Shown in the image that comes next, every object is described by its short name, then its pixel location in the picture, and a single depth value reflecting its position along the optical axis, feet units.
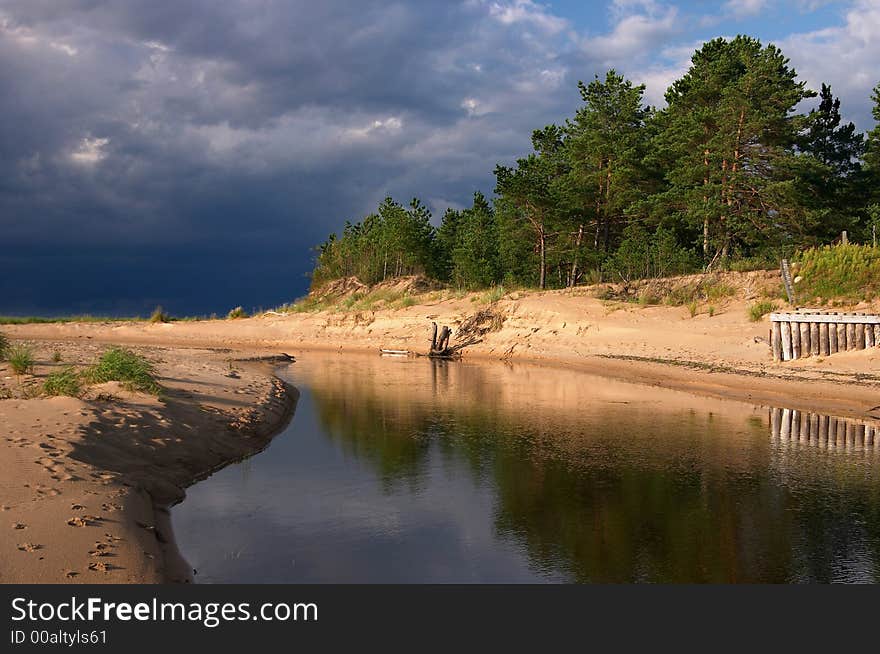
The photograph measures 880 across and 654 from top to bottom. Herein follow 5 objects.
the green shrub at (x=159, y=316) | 170.71
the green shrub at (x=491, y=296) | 130.11
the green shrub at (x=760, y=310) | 96.27
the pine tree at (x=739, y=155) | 125.70
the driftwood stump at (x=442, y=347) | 120.67
